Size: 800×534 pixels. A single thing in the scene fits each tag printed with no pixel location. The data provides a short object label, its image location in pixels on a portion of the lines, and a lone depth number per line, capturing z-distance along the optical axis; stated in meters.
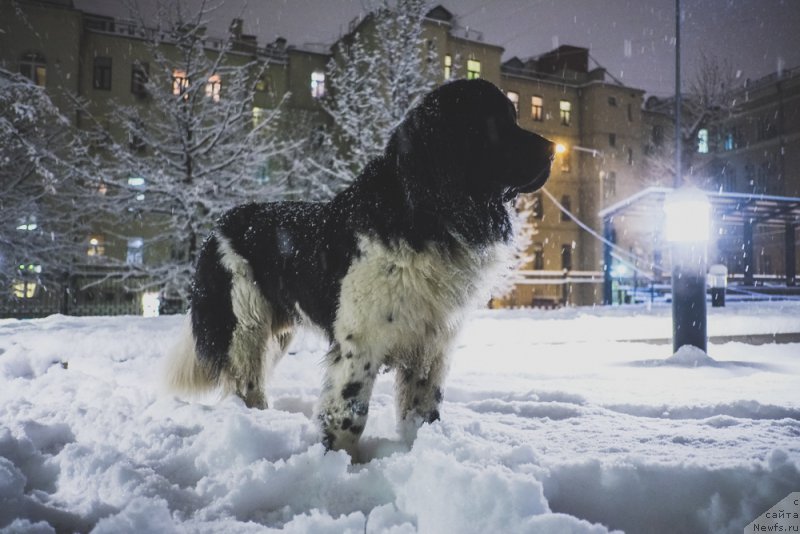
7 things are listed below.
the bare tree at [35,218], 16.06
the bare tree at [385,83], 16.50
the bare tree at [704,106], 30.06
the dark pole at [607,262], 14.60
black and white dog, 2.47
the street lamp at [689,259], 6.03
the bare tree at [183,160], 12.55
